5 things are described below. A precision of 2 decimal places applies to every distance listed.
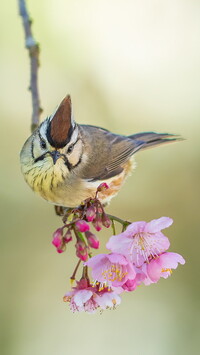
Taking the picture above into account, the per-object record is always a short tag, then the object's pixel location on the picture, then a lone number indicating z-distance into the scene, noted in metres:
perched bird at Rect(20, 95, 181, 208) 7.32
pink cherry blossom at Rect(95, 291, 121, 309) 5.53
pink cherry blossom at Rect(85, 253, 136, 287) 5.32
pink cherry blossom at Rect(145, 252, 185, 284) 5.47
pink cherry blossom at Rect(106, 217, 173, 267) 5.31
